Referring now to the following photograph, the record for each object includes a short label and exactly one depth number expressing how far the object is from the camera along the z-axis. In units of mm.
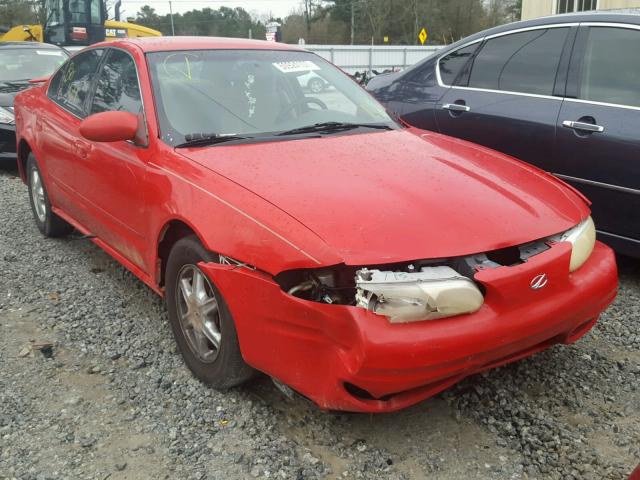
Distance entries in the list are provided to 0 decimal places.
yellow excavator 16969
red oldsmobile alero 2043
